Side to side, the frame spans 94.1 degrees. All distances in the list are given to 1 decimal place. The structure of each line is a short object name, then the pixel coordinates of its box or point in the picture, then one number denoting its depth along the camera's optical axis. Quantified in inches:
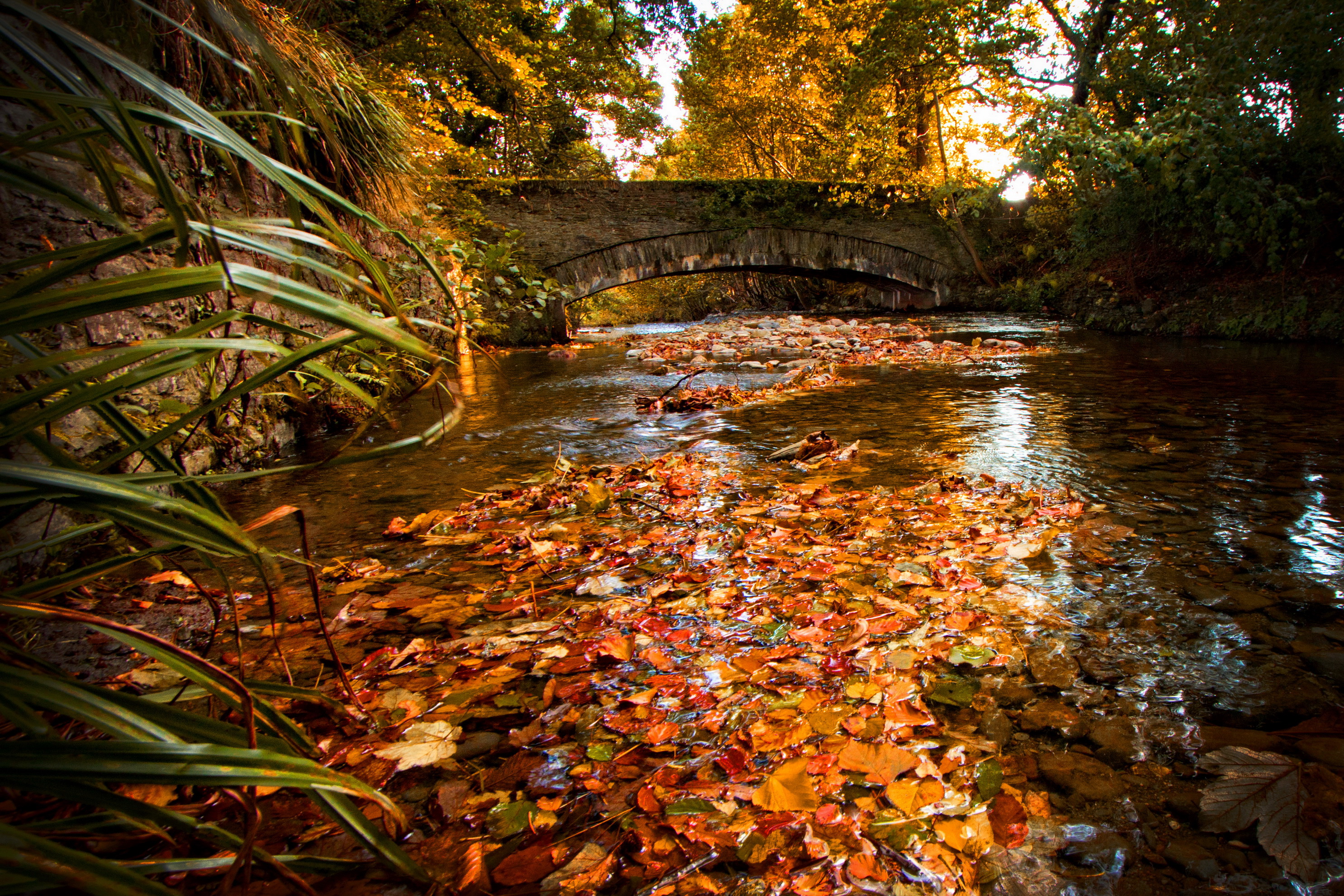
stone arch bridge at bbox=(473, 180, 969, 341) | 454.3
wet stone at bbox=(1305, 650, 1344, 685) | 47.1
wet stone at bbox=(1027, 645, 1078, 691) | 47.4
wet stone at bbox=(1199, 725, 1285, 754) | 40.0
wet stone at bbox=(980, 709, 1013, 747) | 41.9
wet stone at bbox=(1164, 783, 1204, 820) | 35.5
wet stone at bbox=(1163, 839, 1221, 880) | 32.2
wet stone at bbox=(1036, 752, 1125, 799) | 37.2
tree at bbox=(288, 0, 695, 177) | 325.7
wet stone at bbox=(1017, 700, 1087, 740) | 42.3
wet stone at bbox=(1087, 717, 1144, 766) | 39.7
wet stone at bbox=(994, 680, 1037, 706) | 45.3
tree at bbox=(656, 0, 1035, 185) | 504.4
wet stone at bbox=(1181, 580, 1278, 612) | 57.2
